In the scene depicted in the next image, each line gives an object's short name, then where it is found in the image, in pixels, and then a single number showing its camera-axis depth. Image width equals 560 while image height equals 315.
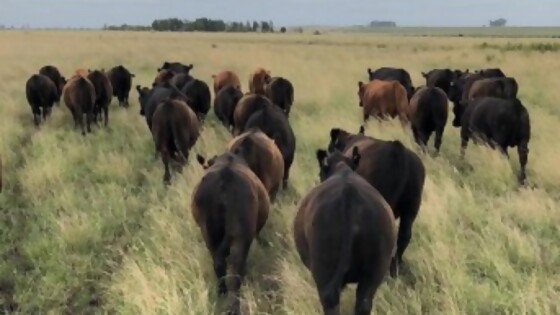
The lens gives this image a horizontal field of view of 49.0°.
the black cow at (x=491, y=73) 15.68
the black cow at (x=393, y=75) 16.55
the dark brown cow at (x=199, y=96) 14.16
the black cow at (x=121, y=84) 17.50
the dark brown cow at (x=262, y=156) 6.78
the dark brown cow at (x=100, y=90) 14.88
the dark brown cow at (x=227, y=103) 12.90
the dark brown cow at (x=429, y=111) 10.74
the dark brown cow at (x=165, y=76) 16.97
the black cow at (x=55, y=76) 16.94
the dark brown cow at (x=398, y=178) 5.59
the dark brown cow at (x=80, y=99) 13.48
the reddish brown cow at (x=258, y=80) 16.44
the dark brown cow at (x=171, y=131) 9.54
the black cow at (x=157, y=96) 12.08
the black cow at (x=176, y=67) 18.78
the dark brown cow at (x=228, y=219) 5.05
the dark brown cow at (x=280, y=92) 14.31
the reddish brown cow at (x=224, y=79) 17.28
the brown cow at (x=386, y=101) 12.79
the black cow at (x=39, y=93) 14.09
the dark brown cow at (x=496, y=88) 12.82
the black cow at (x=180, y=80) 15.73
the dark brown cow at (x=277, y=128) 8.49
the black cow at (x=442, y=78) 16.72
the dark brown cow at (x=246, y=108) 10.16
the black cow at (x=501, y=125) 9.45
